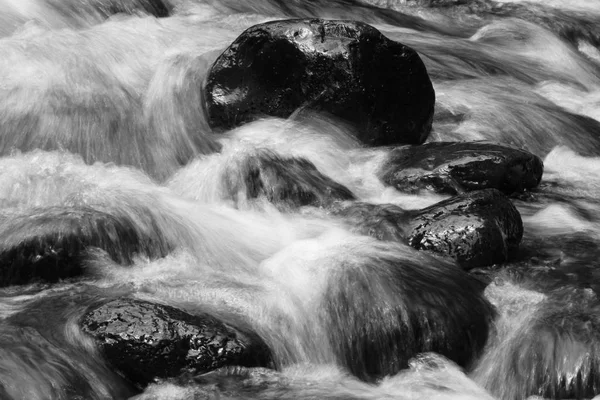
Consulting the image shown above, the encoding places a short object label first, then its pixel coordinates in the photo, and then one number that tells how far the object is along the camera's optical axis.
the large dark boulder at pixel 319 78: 13.98
